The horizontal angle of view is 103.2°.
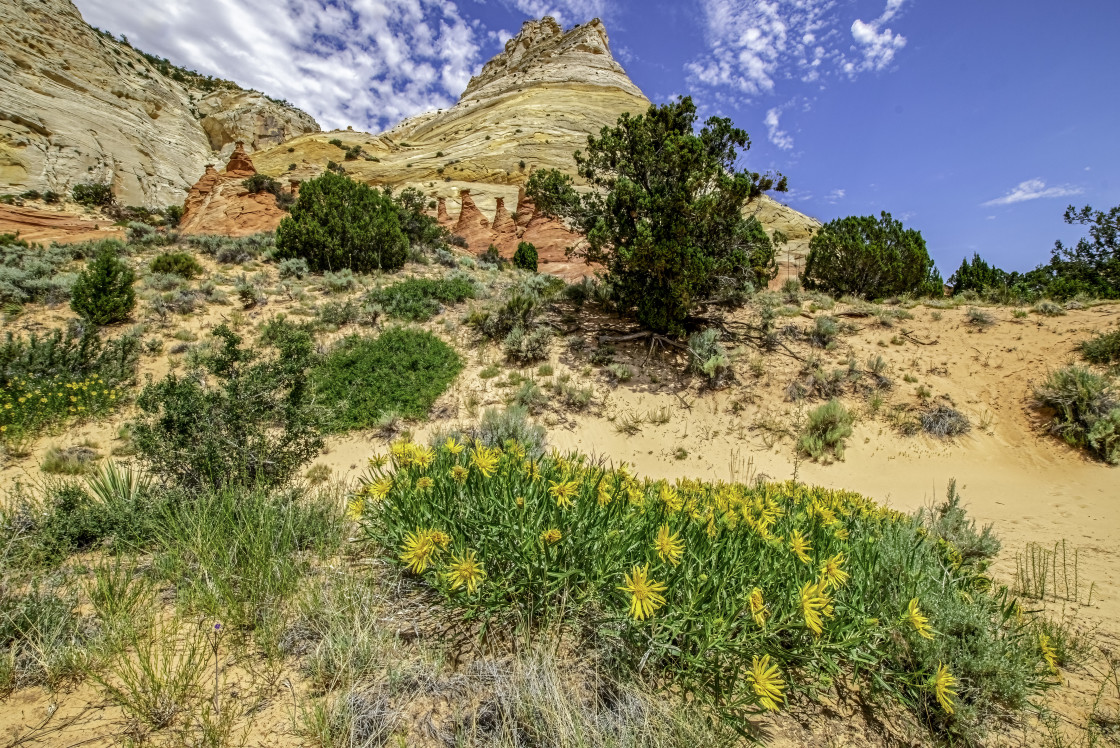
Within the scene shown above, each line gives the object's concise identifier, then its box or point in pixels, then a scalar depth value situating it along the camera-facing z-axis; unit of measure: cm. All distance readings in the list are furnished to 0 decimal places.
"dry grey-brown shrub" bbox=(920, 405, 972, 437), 750
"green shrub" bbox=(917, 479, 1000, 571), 385
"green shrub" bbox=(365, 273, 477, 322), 1101
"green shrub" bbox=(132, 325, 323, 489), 400
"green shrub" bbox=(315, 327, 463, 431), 766
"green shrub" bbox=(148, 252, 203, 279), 1238
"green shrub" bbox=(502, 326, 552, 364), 947
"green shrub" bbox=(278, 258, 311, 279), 1338
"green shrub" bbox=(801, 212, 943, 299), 1533
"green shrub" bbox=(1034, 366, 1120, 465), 643
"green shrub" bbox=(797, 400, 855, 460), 731
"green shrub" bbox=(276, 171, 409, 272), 1430
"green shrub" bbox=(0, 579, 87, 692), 174
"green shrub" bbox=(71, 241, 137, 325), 937
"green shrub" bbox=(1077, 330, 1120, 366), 783
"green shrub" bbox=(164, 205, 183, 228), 2453
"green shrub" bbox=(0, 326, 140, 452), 628
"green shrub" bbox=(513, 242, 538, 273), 2273
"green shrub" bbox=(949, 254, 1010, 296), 2058
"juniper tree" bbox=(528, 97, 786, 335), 914
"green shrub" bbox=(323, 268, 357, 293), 1234
